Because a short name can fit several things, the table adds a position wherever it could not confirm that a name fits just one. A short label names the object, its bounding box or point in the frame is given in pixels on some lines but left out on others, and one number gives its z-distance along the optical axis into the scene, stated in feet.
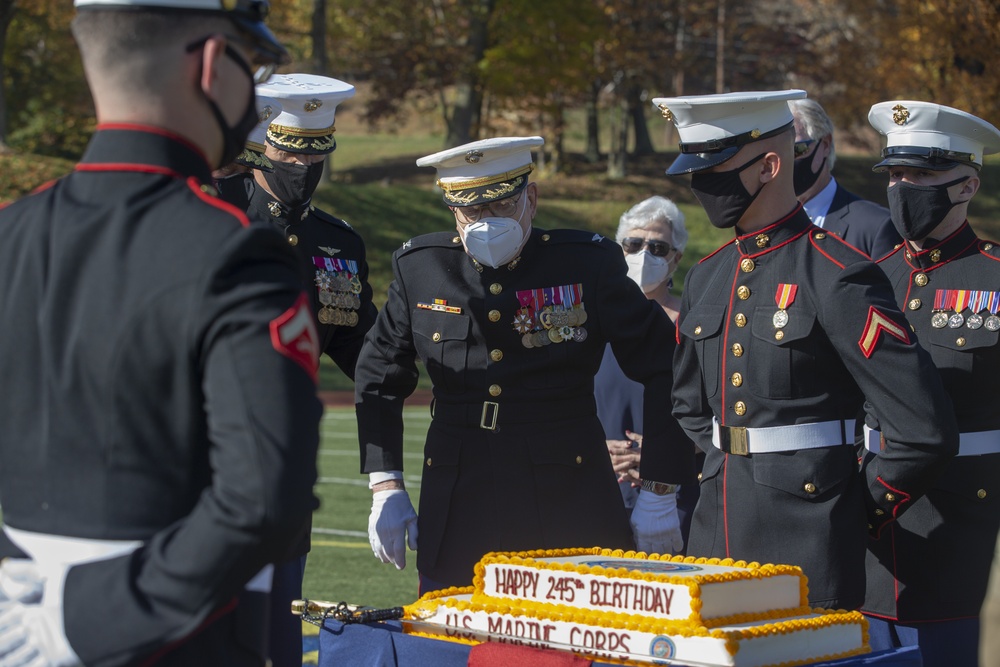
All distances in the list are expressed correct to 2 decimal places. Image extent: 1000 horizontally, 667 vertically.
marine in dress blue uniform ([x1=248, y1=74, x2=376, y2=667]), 15.39
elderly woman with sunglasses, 18.62
